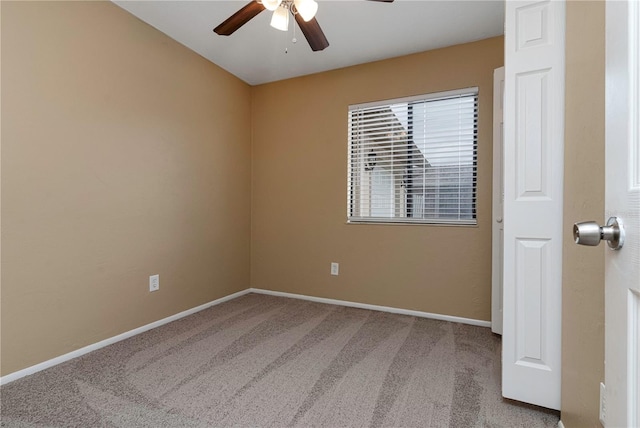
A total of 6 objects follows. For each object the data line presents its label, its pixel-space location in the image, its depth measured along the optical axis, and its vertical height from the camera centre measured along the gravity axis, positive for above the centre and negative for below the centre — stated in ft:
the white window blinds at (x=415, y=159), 9.16 +1.73
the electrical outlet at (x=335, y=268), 10.77 -1.96
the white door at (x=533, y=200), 4.73 +0.23
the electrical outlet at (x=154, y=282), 8.48 -2.00
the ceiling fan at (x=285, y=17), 5.37 +3.72
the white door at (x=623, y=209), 1.56 +0.03
